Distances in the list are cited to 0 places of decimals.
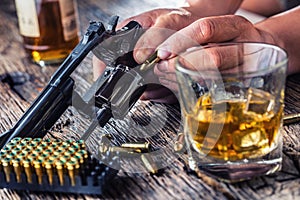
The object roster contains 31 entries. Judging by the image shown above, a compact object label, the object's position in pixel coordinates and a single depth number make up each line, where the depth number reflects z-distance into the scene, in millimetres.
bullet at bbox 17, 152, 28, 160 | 575
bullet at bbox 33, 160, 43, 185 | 564
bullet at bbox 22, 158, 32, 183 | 565
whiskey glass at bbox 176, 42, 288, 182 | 548
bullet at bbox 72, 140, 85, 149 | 586
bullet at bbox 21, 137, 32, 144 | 601
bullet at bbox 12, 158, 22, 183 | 568
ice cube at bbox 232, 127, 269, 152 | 549
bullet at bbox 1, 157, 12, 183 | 571
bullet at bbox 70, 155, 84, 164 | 561
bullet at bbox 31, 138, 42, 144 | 602
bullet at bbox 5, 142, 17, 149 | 595
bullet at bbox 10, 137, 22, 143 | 605
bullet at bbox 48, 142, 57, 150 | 591
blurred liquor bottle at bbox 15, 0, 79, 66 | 861
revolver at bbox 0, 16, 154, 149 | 628
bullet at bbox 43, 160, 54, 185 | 561
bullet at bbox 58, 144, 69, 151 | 586
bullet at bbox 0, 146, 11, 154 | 587
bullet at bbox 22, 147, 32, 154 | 583
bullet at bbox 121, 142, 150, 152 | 614
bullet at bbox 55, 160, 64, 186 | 558
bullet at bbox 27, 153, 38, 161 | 571
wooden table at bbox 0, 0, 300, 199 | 546
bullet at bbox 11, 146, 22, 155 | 584
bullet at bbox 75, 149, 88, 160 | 569
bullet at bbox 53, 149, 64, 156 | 578
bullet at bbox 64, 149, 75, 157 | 574
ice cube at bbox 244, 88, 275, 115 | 554
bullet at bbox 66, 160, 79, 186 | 555
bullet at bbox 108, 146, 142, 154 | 613
